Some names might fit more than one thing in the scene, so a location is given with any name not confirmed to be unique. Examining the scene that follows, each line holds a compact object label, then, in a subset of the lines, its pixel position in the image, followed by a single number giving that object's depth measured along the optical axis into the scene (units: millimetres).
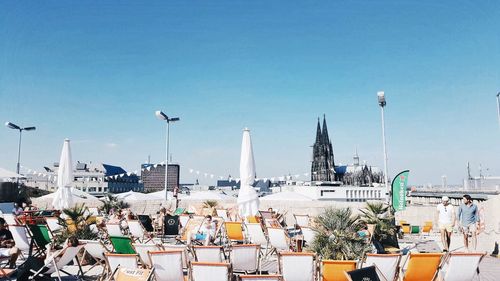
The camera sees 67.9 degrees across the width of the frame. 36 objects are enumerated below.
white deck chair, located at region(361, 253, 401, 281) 4564
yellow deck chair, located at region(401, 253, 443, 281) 4664
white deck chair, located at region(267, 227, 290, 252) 7805
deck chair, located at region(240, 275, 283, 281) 3725
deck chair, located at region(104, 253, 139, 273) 4832
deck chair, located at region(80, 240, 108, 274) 5973
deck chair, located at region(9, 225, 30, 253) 7293
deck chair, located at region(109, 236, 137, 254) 5824
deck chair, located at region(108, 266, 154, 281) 4516
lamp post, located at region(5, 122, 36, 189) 23300
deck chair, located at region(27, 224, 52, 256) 6781
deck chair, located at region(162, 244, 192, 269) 5766
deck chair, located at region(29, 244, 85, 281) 5332
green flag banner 11969
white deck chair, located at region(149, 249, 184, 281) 4684
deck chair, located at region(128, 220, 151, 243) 9477
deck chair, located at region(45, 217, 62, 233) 9775
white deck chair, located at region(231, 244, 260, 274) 5711
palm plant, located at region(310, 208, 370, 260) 5879
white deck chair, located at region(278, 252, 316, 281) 4750
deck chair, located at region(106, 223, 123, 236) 9195
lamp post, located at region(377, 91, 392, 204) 13588
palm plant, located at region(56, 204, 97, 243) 7484
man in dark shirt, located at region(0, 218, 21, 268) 5848
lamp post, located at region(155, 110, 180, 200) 18497
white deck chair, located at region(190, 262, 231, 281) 4094
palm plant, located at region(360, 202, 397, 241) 8273
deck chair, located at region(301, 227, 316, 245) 7978
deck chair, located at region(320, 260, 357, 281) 4340
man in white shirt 9601
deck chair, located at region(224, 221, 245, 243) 9969
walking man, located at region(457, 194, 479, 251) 8875
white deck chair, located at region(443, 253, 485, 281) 4875
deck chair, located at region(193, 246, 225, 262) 5625
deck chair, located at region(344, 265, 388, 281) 3672
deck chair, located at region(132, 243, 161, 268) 5516
